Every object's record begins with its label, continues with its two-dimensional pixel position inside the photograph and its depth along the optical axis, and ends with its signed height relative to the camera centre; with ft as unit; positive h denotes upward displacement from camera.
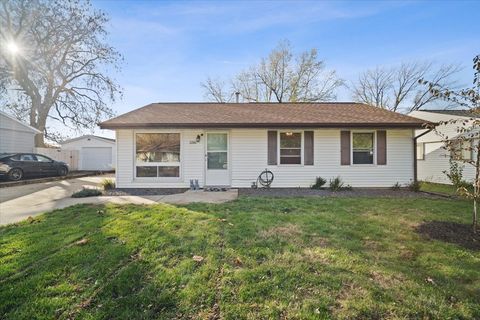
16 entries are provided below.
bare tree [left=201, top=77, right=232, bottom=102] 92.12 +26.60
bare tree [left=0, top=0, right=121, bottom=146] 61.47 +27.63
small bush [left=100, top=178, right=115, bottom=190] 33.22 -3.18
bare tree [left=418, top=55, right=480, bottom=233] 14.78 +3.57
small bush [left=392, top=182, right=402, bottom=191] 33.53 -3.53
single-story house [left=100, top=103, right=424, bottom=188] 34.06 +0.76
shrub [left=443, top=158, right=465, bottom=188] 17.79 -1.18
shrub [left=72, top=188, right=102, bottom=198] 27.61 -3.63
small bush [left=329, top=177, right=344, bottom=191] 32.63 -3.13
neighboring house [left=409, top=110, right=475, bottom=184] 43.88 +1.13
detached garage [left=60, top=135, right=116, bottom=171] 72.64 +2.08
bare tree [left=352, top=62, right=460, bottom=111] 91.61 +28.46
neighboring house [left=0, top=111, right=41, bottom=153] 50.72 +5.71
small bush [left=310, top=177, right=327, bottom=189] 33.71 -3.06
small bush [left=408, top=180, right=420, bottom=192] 32.47 -3.48
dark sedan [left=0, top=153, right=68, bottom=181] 42.39 -0.87
